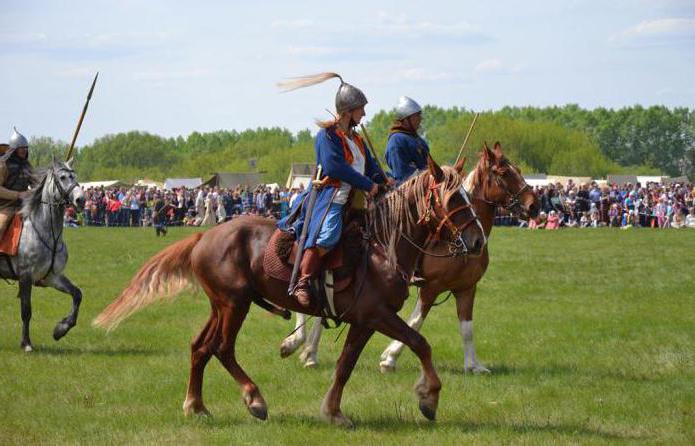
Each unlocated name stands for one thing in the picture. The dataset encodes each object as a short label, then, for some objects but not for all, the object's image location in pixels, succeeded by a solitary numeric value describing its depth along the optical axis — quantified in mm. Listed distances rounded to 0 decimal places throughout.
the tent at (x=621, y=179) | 88375
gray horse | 14766
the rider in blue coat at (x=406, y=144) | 12445
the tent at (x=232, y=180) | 90481
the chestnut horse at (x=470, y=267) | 12484
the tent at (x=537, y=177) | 74038
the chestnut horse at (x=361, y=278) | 9680
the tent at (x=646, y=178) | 94438
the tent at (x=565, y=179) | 84344
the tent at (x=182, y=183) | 91875
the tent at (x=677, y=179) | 91094
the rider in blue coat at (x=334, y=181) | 9734
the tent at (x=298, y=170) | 66712
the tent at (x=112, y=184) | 94688
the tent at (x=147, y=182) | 102750
